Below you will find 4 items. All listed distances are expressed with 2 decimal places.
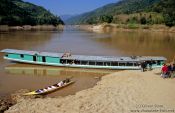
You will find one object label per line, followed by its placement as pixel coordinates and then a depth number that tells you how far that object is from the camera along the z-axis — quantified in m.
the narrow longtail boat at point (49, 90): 13.29
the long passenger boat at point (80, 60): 19.64
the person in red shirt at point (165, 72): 14.60
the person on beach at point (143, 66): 17.55
